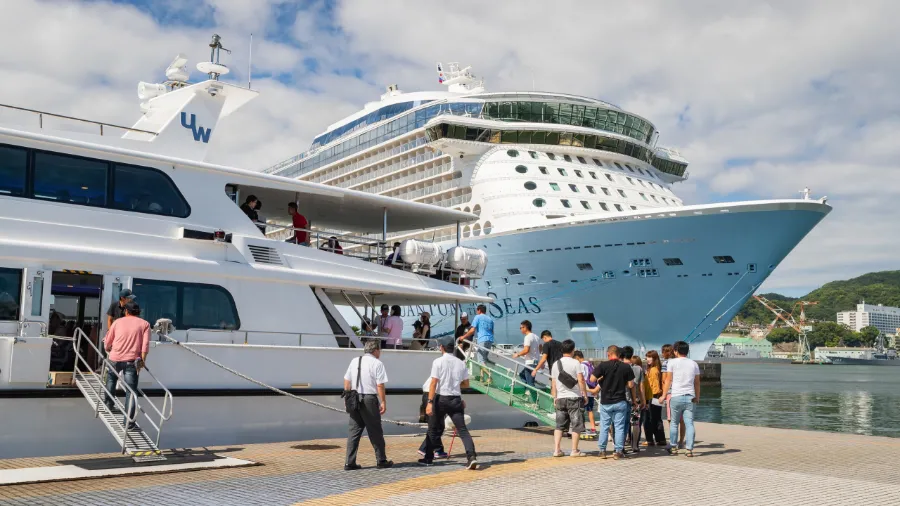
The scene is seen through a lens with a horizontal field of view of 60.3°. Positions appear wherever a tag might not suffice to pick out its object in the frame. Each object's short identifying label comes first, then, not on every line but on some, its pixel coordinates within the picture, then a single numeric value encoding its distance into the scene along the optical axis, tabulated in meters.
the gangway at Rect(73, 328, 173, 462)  7.60
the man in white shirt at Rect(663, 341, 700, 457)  8.76
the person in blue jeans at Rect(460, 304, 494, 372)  12.10
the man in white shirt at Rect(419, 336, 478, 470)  7.59
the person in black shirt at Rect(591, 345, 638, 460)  8.42
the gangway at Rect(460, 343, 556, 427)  11.50
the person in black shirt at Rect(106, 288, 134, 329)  8.64
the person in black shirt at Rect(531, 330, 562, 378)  10.40
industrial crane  128.75
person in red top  11.45
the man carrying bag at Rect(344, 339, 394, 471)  7.39
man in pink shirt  7.84
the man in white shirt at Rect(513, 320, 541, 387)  11.55
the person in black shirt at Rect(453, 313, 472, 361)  12.43
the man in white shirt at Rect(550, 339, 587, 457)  8.57
